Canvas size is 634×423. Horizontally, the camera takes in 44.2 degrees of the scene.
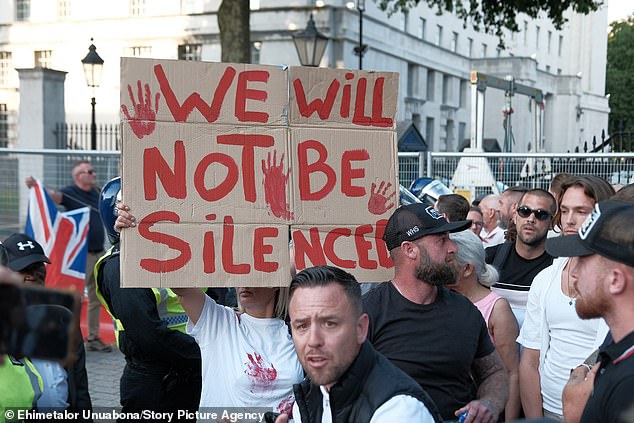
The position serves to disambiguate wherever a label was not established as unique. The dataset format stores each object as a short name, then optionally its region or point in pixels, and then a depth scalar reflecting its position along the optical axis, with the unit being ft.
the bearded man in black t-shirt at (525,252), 16.48
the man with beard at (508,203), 23.48
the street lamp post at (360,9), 62.91
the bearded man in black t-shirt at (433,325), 11.44
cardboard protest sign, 11.21
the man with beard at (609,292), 7.35
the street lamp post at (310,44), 45.88
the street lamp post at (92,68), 56.29
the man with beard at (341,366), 8.38
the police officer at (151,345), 13.85
